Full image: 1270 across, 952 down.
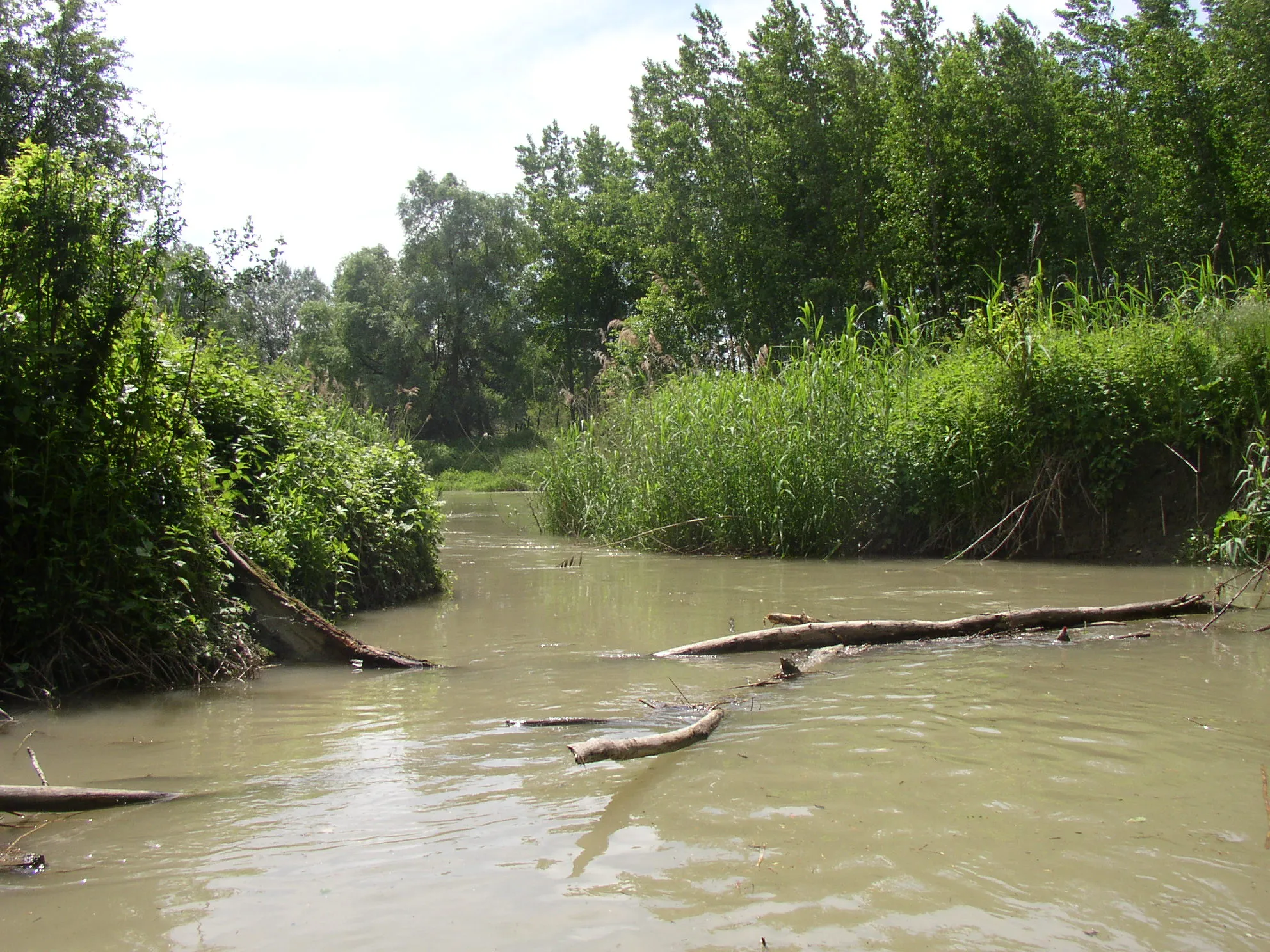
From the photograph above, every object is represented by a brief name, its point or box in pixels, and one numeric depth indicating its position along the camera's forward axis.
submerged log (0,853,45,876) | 2.67
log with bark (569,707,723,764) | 3.21
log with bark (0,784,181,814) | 3.00
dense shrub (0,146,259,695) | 4.86
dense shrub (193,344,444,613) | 7.02
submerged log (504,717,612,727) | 4.03
